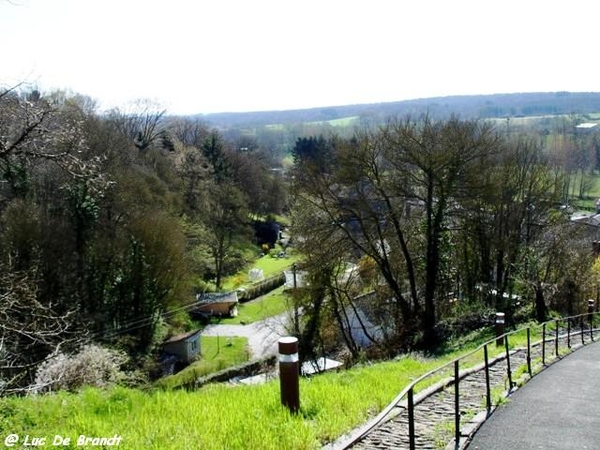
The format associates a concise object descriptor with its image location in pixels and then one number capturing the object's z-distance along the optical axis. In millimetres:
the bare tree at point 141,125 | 52281
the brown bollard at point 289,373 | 5586
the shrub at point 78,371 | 11469
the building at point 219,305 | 43781
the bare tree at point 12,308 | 7503
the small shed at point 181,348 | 34531
